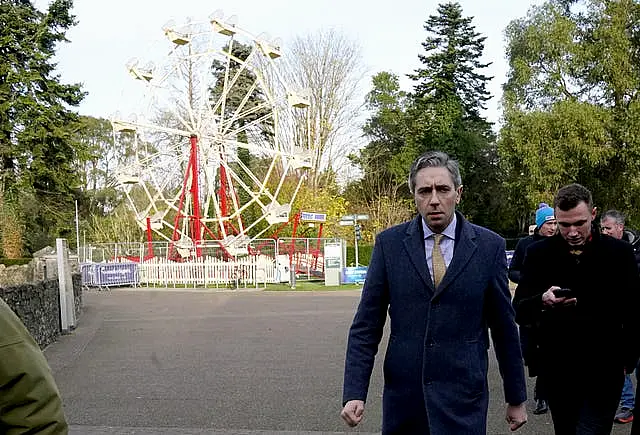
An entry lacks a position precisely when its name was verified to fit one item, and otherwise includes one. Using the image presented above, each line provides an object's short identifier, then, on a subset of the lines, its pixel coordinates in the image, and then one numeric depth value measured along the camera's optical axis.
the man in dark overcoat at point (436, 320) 3.36
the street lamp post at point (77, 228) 42.38
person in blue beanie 7.04
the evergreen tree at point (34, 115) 38.56
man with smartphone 4.16
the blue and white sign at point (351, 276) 31.59
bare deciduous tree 44.88
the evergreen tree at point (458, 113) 53.00
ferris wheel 35.69
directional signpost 31.92
